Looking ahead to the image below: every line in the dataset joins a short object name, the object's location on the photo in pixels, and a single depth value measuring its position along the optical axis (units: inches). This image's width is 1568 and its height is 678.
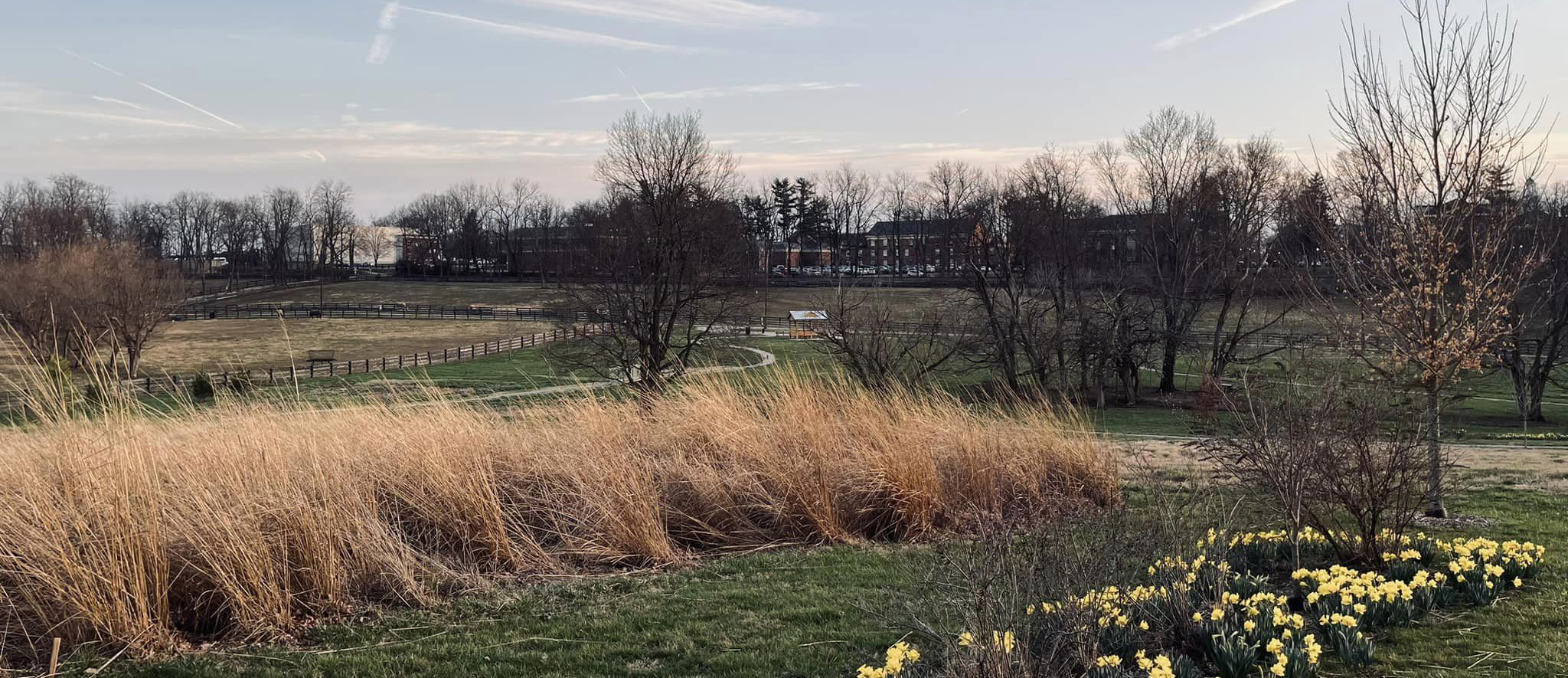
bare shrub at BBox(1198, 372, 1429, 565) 240.7
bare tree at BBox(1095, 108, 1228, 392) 1444.4
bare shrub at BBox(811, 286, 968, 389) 987.3
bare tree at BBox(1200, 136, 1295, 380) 1406.3
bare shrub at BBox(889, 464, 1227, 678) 161.6
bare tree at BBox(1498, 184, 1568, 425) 1154.0
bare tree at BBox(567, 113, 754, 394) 1170.6
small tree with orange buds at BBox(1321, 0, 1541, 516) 310.8
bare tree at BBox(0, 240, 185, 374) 1314.0
